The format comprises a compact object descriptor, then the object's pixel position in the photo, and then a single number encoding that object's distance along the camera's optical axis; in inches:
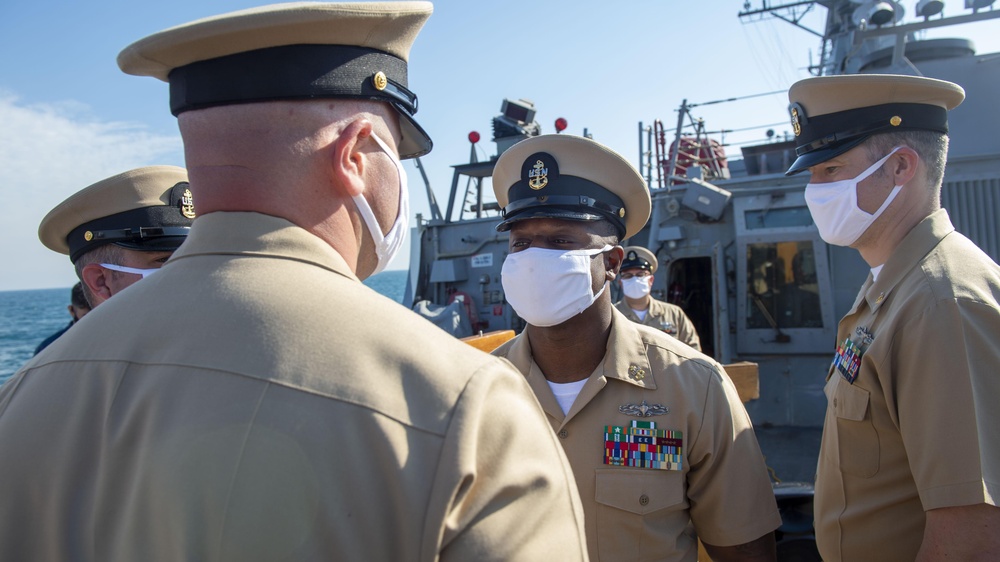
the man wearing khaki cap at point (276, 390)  31.0
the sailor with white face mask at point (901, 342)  60.9
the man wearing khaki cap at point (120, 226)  93.1
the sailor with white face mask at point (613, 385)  80.0
